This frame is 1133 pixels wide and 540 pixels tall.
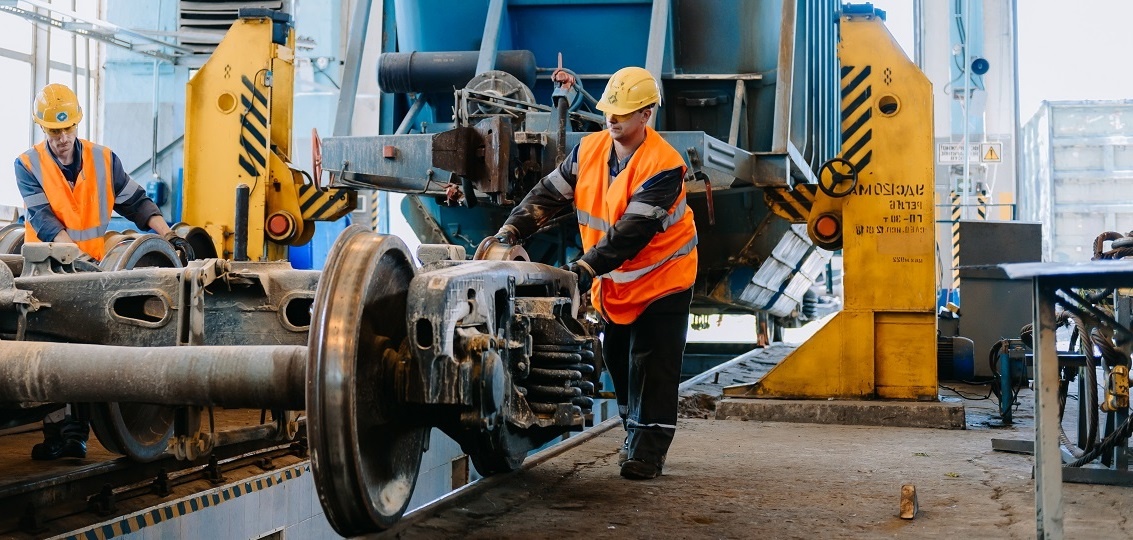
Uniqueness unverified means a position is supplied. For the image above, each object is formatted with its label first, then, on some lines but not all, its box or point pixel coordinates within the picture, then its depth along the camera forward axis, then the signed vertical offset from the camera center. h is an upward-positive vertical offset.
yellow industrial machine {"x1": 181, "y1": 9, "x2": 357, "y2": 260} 6.71 +0.88
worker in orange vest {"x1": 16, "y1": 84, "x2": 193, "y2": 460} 5.04 +0.50
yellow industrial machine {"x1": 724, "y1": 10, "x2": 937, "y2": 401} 5.57 +0.27
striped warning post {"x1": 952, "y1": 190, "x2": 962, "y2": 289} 14.19 +0.94
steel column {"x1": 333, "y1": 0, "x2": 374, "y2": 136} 6.05 +1.25
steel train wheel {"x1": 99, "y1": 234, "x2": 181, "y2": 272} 4.03 +0.14
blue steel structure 5.12 +1.01
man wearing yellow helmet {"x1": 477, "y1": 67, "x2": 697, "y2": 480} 3.78 +0.21
